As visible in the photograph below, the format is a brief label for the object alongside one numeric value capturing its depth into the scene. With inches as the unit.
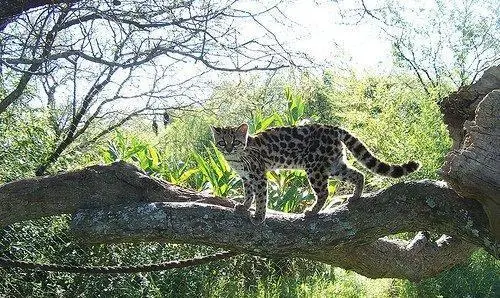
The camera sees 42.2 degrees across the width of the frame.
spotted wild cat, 139.3
